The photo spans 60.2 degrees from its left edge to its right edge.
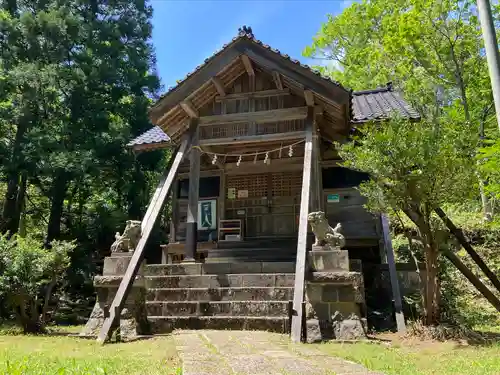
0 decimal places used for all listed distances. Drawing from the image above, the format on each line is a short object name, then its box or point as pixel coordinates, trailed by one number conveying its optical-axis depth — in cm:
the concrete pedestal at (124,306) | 740
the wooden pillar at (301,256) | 642
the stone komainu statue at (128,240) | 839
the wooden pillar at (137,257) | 694
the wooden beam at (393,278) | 816
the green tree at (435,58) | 1736
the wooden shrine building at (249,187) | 780
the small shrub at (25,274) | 888
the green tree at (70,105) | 1585
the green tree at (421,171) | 682
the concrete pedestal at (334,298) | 693
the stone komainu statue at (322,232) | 757
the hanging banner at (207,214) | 1330
